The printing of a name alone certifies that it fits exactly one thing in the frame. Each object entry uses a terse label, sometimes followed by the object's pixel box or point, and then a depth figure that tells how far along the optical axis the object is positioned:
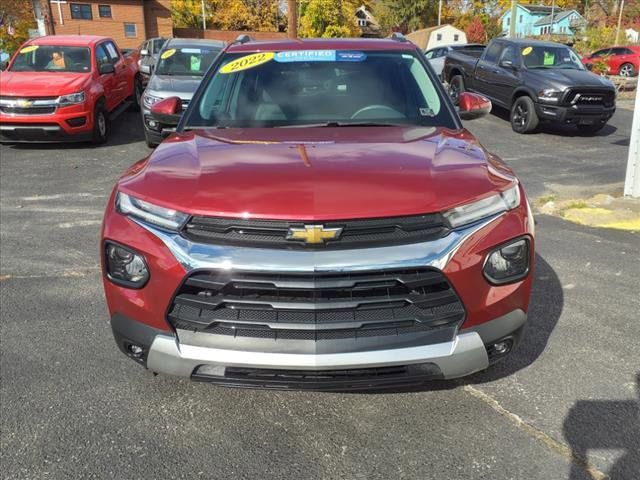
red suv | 2.20
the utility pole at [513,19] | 22.86
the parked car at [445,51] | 16.95
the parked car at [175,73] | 9.05
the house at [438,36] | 48.30
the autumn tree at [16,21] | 29.70
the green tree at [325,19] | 51.03
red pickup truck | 9.11
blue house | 61.47
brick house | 46.72
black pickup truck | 11.04
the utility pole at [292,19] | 20.77
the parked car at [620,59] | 24.19
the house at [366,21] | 68.12
